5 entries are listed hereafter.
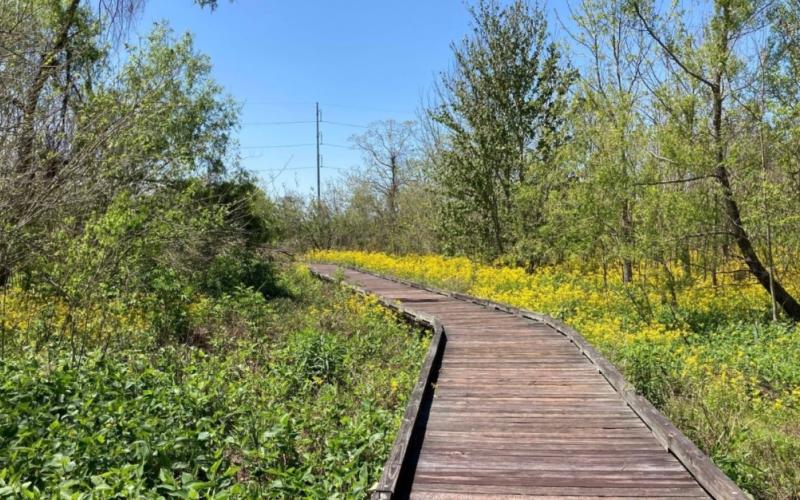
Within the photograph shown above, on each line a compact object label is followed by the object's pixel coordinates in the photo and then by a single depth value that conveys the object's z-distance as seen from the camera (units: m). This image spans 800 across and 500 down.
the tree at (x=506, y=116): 17.88
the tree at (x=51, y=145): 4.98
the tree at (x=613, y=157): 10.62
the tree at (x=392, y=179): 36.12
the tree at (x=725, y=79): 9.77
